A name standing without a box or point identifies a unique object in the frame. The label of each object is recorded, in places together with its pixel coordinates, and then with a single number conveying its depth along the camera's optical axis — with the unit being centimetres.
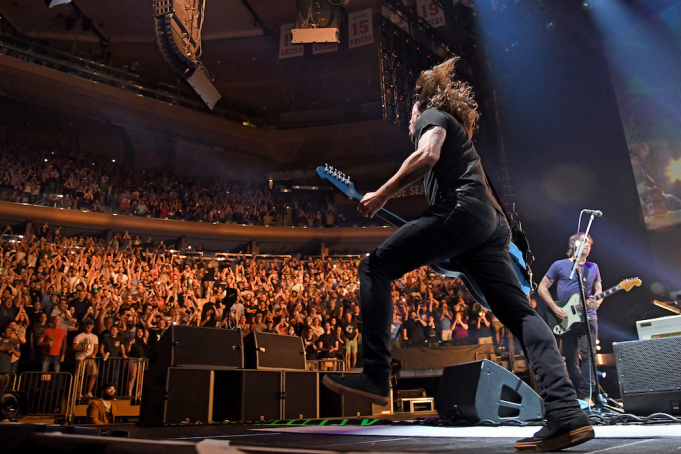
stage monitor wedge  325
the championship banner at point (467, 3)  1032
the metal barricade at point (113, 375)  659
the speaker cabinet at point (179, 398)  410
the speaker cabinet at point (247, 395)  455
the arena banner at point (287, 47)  1453
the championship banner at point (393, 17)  1267
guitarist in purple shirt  452
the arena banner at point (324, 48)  1438
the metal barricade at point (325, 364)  766
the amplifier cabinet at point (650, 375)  297
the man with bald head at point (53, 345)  696
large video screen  728
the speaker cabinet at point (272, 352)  493
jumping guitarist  170
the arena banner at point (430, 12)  1145
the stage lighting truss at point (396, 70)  907
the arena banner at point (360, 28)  1359
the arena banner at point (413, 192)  1850
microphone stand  366
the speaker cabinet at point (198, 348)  437
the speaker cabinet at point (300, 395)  492
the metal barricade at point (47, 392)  614
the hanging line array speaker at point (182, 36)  665
